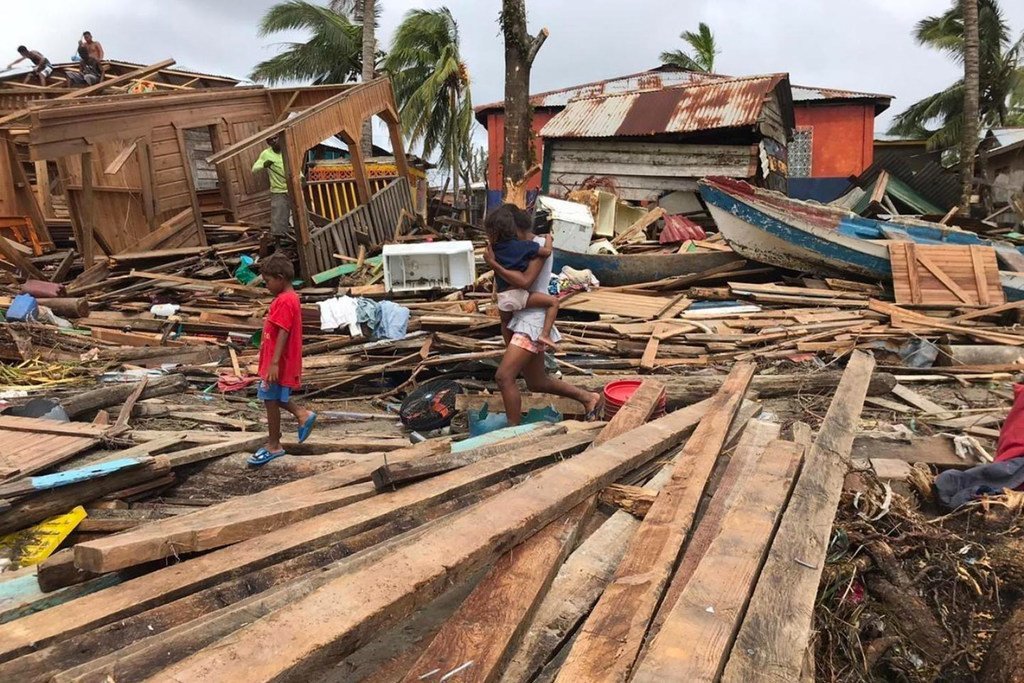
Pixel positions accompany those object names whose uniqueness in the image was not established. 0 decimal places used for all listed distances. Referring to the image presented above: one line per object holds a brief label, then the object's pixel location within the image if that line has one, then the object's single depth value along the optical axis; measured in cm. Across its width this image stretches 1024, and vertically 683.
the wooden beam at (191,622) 181
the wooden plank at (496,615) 196
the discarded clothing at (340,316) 832
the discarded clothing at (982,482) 424
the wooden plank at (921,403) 616
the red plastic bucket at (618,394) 551
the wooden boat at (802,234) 995
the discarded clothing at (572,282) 1009
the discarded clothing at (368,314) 834
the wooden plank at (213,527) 240
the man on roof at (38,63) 1625
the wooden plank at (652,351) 748
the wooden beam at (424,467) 329
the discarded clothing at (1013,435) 444
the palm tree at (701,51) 3247
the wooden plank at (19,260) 1144
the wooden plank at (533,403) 611
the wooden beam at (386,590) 167
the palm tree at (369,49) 2138
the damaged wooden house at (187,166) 1070
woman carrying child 539
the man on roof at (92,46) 1645
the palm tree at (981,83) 2581
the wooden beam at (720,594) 191
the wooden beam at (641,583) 204
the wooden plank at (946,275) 912
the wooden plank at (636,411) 428
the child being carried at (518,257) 543
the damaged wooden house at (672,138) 1390
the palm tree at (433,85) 2309
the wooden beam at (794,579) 204
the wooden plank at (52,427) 505
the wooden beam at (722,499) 247
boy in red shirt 527
